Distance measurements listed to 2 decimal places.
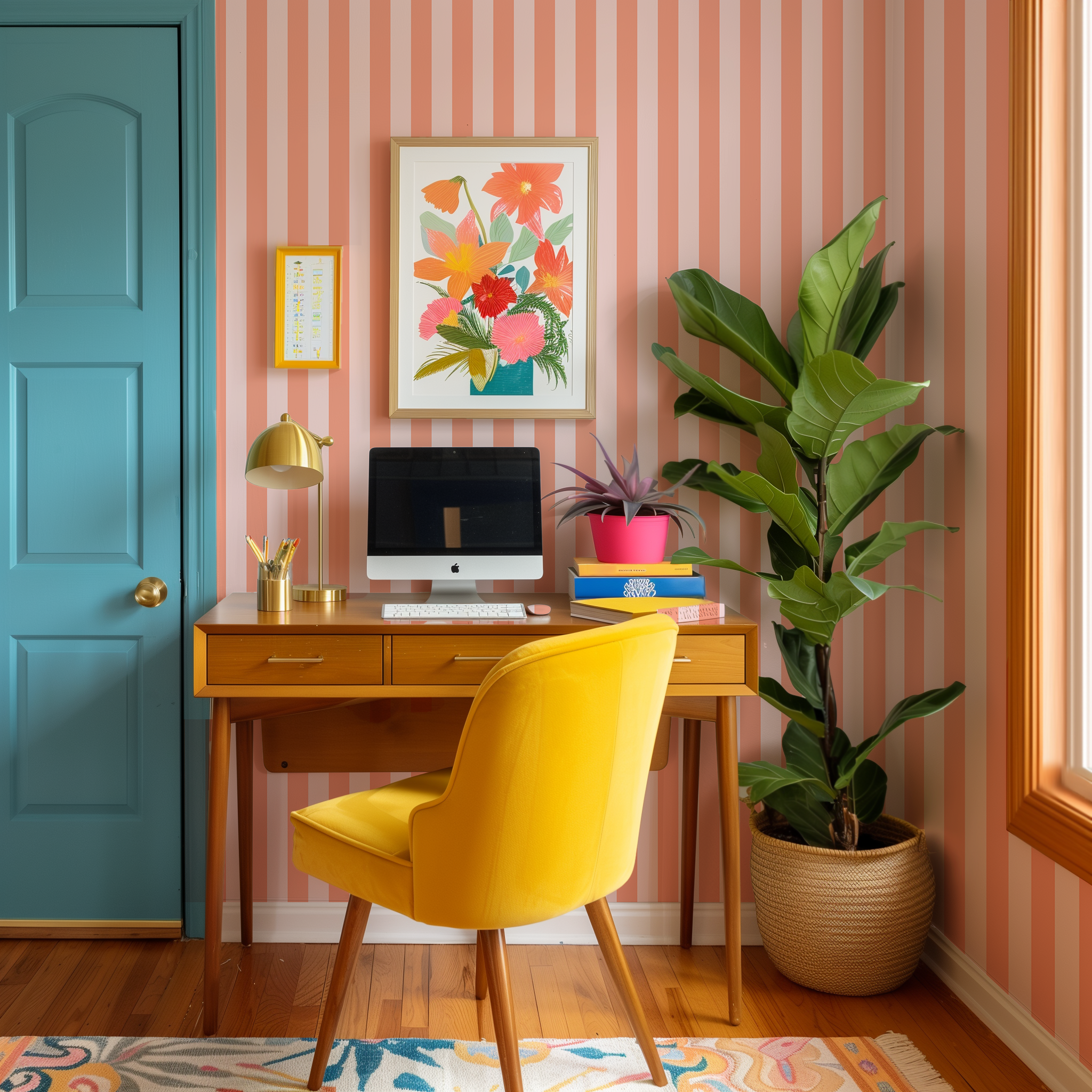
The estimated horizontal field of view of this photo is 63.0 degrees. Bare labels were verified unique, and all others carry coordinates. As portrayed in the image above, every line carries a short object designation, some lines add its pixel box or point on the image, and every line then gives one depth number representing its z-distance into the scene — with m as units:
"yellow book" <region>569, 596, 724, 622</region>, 1.84
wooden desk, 1.80
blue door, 2.21
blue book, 1.94
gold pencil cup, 1.95
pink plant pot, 2.04
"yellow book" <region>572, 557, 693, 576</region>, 1.96
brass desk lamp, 1.95
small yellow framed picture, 2.21
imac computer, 2.07
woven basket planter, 1.92
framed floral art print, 2.22
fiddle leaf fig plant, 1.80
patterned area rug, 1.66
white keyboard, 1.87
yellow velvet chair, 1.31
